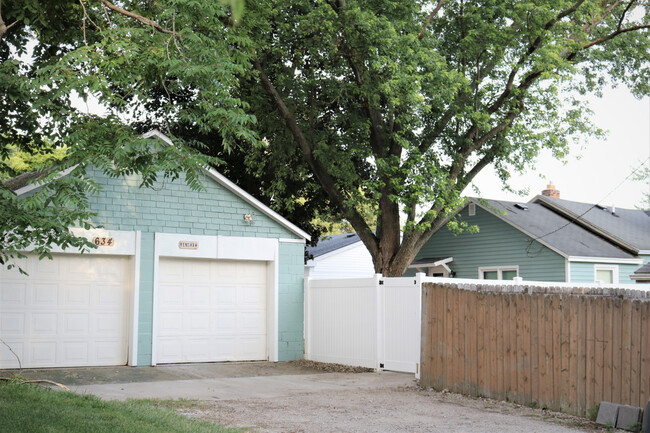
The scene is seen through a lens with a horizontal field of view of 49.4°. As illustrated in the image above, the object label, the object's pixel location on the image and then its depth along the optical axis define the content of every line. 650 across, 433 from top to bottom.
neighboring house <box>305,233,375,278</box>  30.02
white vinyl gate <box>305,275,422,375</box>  13.54
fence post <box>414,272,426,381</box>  12.98
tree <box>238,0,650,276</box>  16.36
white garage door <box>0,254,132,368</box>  13.34
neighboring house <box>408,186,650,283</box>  22.69
